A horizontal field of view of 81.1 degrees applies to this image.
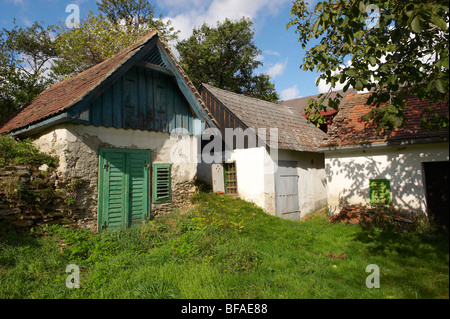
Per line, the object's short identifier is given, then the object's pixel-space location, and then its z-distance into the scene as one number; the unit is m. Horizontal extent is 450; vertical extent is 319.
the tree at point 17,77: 12.34
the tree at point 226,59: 23.89
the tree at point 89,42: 16.94
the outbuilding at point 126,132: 6.54
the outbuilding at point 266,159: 10.43
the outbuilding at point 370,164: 7.60
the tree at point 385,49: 2.85
